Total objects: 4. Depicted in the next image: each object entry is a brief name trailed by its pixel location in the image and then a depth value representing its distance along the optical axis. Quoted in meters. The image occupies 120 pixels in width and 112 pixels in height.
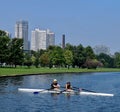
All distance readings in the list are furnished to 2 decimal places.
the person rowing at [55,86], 54.43
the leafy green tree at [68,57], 183.00
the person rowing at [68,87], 53.67
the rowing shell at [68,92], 52.35
